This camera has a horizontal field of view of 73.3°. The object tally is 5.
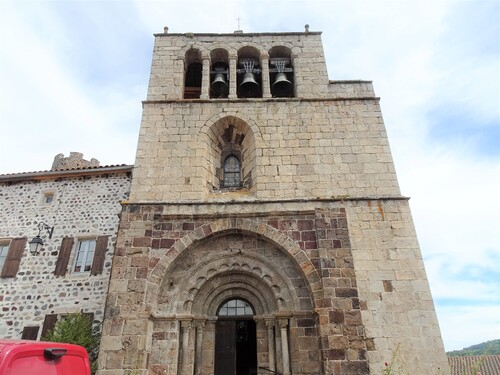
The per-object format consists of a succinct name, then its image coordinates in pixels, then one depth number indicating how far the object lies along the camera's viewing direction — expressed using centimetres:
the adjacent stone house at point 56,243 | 809
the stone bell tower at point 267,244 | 601
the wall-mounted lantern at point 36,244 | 834
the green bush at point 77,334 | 712
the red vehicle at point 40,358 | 300
